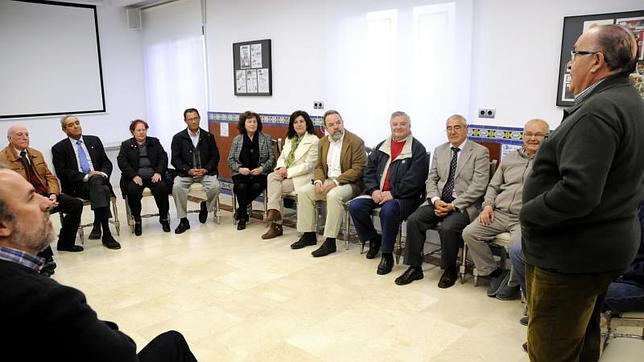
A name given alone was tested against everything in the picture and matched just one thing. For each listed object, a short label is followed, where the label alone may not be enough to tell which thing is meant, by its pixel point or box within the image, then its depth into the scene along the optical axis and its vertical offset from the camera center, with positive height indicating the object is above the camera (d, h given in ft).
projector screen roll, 21.16 +1.38
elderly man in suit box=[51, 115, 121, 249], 15.12 -2.51
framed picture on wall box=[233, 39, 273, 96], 18.95 +0.88
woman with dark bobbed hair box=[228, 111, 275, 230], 16.87 -2.35
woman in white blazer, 15.83 -2.44
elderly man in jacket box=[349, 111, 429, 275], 12.81 -2.55
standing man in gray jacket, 5.11 -1.10
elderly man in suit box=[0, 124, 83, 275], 13.79 -2.46
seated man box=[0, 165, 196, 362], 3.84 -1.64
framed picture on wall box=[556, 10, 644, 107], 10.52 +1.24
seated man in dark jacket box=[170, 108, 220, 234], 17.25 -2.35
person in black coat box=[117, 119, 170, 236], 16.16 -2.56
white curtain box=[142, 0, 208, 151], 21.98 +1.17
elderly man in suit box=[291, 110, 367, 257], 14.19 -2.63
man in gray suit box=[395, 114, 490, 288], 11.80 -2.64
